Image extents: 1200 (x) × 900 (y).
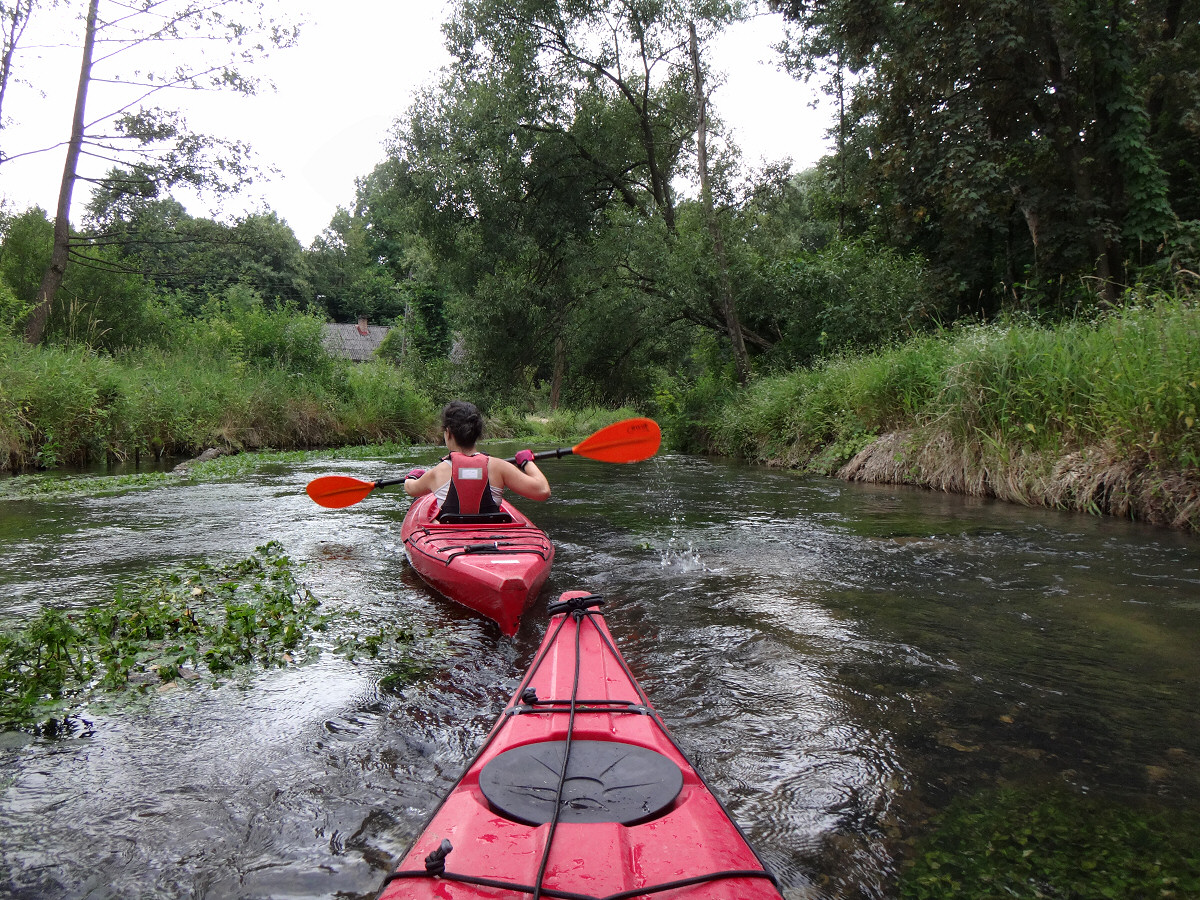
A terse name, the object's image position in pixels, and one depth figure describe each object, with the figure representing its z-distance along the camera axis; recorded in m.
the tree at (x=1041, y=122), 10.18
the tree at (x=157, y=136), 11.98
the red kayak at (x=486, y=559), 3.50
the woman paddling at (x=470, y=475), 4.40
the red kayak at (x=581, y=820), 1.31
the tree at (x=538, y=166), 14.46
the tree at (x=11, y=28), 11.45
